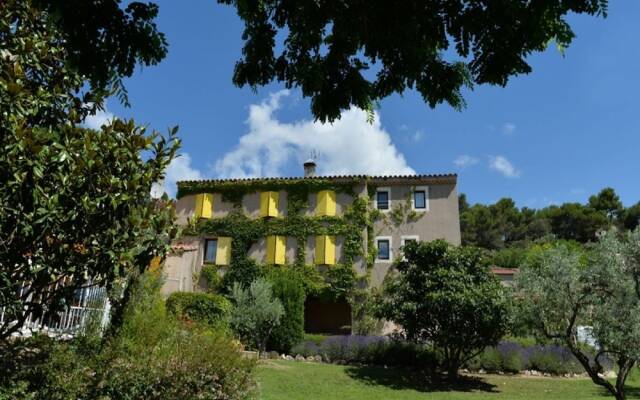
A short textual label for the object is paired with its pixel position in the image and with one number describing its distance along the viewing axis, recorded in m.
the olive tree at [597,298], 8.92
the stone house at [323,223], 24.64
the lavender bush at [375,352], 16.91
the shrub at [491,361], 16.89
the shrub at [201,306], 15.96
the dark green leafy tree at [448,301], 14.23
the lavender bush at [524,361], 16.77
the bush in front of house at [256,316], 17.52
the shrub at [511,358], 16.77
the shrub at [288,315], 18.47
